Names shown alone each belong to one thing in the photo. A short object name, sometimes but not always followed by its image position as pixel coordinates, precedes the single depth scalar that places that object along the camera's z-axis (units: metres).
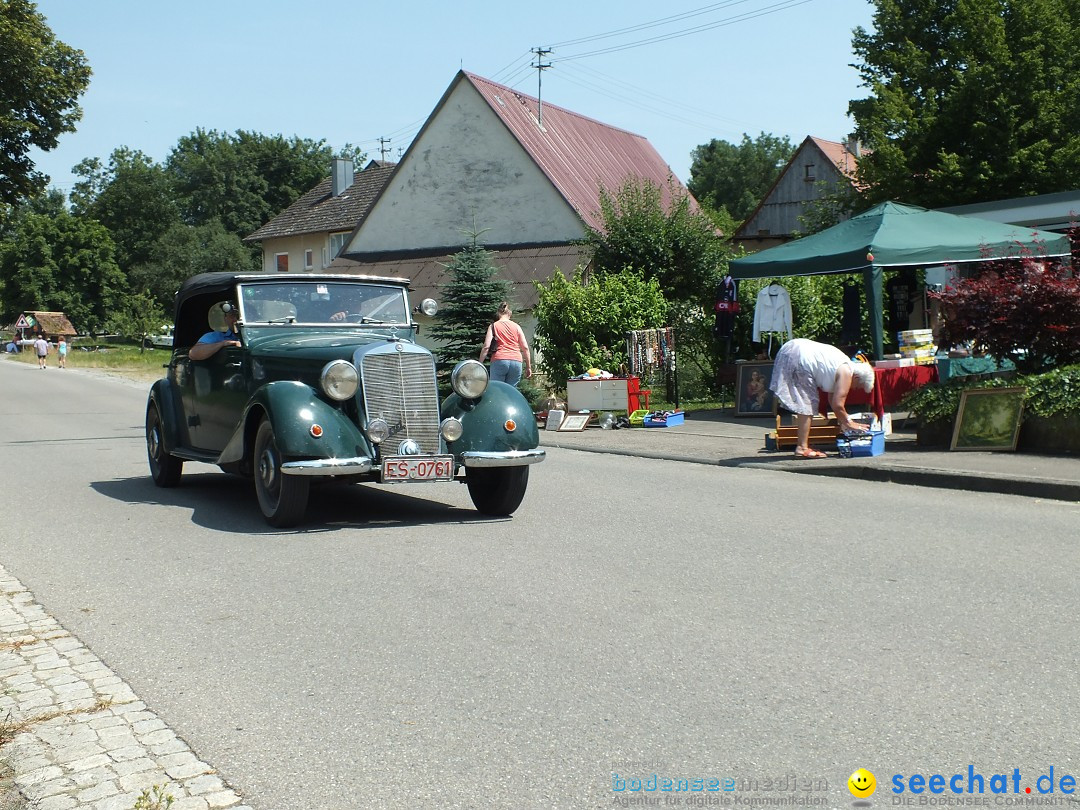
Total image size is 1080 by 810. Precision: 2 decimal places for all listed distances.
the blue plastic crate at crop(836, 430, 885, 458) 11.79
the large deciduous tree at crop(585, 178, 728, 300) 22.77
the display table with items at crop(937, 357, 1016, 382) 14.17
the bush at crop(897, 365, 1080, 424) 11.27
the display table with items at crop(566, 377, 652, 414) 17.02
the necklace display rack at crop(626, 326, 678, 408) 19.00
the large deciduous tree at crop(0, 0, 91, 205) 33.94
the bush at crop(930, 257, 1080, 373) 11.90
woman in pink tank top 14.97
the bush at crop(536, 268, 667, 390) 19.09
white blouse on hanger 17.30
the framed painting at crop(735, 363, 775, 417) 17.00
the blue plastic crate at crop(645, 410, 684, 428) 16.52
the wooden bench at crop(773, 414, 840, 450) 12.46
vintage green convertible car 7.91
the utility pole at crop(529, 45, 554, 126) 38.31
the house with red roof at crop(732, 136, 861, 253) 60.09
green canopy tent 15.08
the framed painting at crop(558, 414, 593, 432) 16.78
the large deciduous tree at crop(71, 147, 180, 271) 98.69
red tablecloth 15.78
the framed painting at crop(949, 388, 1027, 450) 11.59
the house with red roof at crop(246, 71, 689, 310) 34.53
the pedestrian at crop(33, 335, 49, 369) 50.41
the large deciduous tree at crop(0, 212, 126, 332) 94.88
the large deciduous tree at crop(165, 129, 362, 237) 88.56
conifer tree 19.88
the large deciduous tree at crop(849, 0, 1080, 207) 29.64
